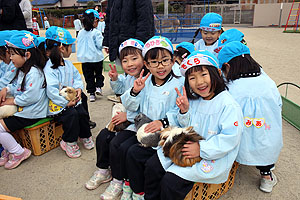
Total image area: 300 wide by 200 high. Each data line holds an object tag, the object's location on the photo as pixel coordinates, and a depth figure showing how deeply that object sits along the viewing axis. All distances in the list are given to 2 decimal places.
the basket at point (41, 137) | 2.77
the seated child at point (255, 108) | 2.00
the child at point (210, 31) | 3.37
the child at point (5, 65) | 2.79
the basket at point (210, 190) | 1.81
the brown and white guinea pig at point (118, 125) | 2.34
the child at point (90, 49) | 4.46
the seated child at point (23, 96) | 2.63
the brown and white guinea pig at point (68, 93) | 2.81
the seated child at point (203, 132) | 1.70
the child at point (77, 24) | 12.81
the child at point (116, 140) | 2.15
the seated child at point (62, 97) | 2.77
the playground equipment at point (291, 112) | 3.17
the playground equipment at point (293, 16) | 17.29
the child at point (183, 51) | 3.04
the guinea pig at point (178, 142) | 1.74
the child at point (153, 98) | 1.97
